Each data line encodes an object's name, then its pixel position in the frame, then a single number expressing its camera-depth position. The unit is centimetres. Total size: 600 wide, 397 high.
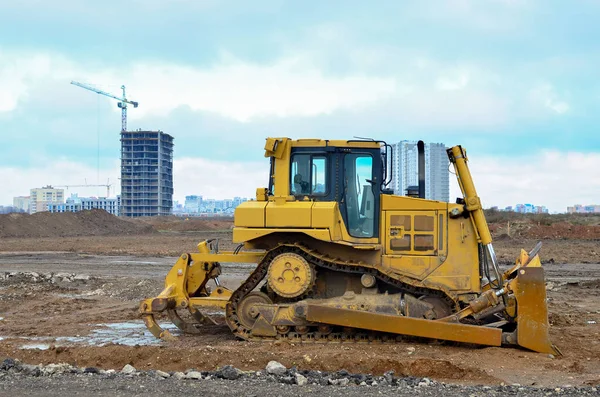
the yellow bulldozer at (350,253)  1073
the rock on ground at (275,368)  851
